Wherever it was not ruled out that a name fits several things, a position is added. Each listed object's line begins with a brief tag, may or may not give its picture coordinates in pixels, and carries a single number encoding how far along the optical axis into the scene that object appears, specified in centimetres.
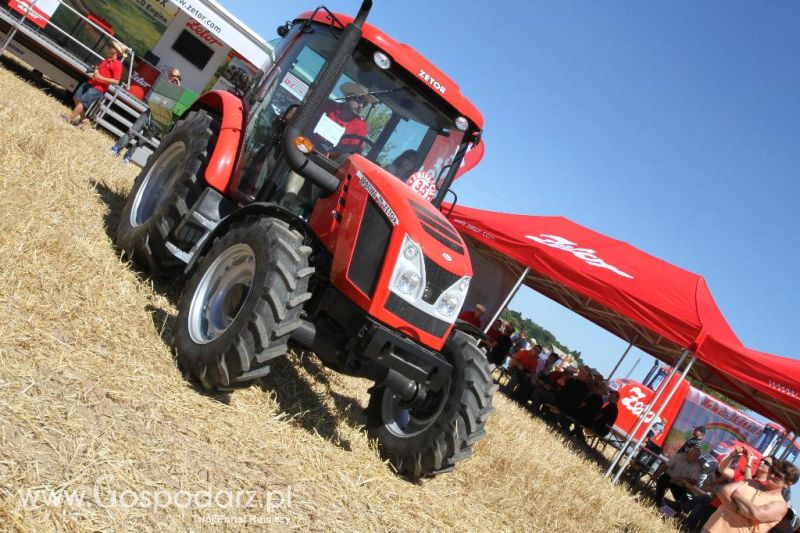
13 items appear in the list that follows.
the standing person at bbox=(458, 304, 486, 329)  1378
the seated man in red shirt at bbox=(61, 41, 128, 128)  1166
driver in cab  466
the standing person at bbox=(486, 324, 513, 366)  1425
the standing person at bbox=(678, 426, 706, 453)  1159
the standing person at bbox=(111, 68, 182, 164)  1052
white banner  1566
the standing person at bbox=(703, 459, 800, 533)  576
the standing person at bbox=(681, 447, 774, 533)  888
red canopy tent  946
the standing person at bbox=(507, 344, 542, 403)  1388
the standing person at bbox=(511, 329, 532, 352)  1838
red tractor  398
